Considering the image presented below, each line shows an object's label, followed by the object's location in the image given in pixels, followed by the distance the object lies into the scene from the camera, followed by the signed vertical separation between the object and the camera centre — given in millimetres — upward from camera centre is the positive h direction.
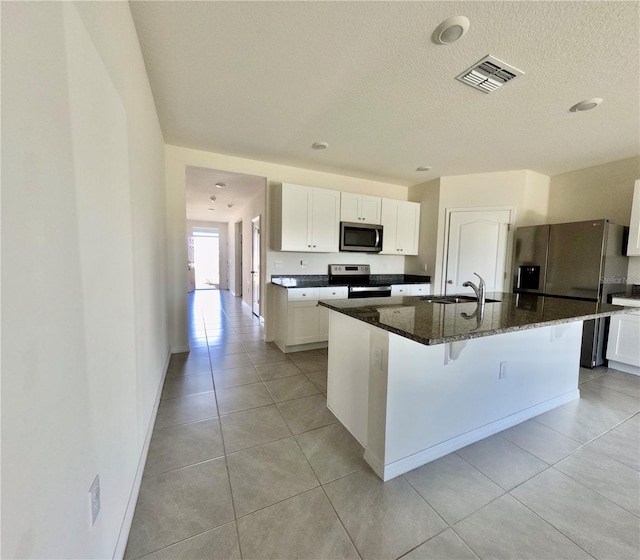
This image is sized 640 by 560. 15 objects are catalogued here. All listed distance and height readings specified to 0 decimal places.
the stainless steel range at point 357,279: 3875 -311
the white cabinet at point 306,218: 3564 +560
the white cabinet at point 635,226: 3018 +444
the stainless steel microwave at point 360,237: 3971 +350
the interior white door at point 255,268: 5055 -189
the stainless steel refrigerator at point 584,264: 3049 +4
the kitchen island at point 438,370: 1505 -713
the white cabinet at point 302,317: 3480 -758
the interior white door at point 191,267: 8530 -328
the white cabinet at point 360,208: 3945 +785
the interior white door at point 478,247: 3928 +235
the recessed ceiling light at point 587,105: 2152 +1309
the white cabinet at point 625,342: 2961 -852
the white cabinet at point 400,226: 4297 +567
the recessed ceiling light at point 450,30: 1463 +1303
